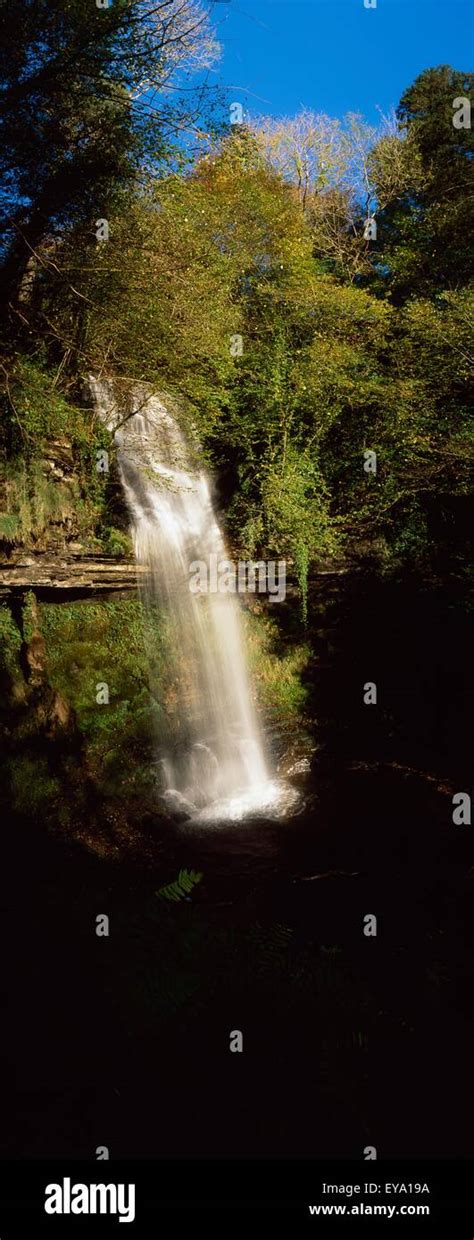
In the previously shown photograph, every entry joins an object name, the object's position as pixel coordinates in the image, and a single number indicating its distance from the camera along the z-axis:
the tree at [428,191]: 14.14
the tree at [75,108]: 6.02
